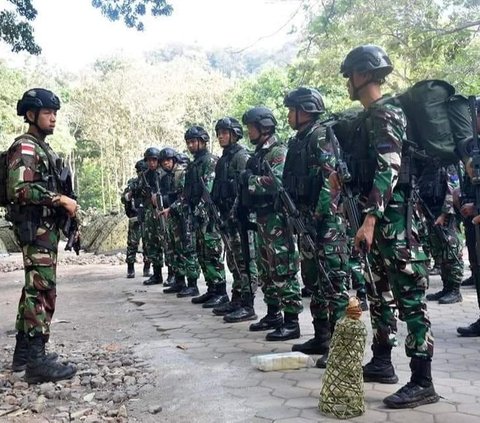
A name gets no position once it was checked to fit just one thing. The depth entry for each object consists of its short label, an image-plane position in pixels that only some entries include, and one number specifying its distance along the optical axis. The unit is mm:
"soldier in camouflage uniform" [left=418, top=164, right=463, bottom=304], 5906
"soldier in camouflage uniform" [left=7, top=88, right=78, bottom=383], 3877
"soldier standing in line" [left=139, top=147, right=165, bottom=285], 8305
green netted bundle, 2795
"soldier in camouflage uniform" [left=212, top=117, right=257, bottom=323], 5691
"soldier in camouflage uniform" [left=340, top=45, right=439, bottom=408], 2941
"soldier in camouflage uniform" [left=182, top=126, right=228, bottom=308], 6453
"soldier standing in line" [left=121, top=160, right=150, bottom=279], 9320
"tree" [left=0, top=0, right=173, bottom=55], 9508
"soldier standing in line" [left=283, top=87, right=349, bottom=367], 3932
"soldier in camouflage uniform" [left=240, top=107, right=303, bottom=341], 4633
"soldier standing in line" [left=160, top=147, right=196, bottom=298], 7340
